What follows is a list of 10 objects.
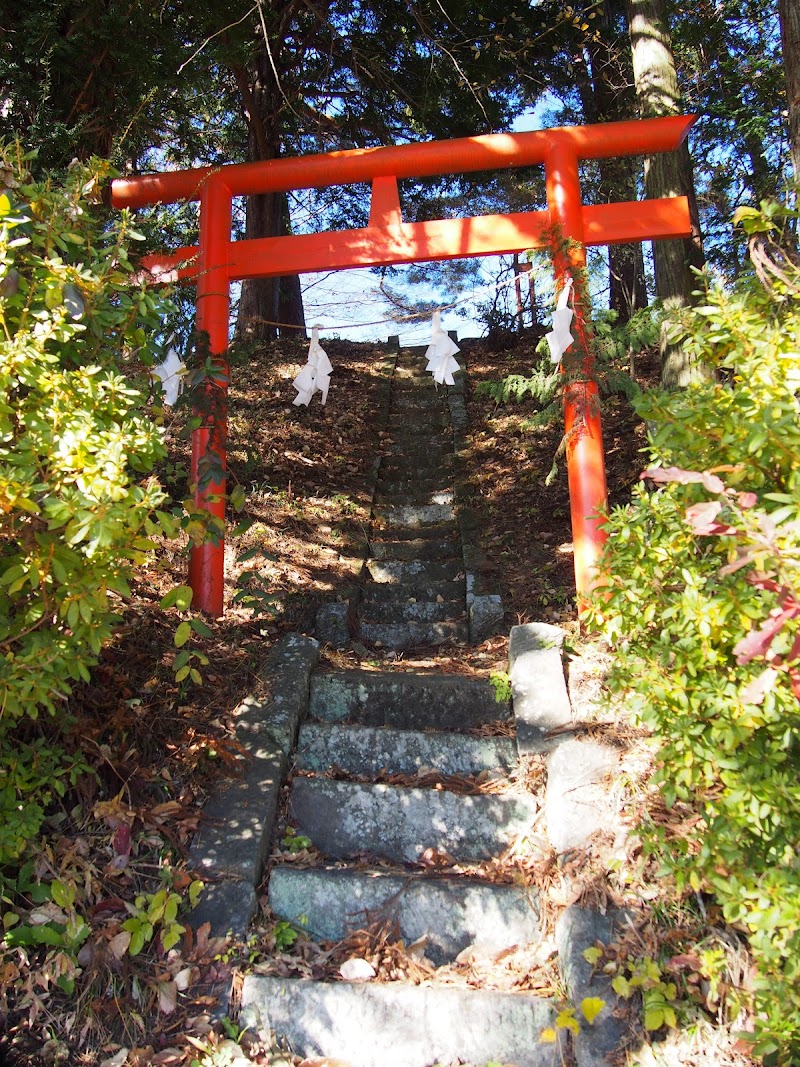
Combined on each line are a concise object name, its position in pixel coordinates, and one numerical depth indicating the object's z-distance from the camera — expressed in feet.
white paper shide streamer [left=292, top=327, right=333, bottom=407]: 17.30
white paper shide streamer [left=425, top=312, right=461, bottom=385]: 16.64
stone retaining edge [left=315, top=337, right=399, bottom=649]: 16.43
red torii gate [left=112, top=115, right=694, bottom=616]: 15.99
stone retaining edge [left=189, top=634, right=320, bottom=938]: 9.81
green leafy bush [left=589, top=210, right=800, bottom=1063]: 6.72
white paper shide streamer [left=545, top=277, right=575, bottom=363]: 15.38
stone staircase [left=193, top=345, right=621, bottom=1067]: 8.74
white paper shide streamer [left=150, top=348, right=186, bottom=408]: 15.01
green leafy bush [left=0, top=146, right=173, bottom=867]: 7.82
